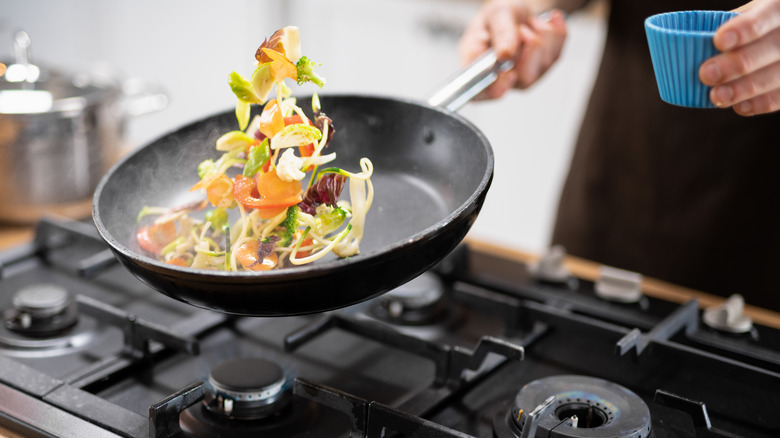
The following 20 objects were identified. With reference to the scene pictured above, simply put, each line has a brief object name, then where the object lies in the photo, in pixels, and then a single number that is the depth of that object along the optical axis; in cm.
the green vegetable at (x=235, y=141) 77
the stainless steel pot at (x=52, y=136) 112
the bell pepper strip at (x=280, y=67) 71
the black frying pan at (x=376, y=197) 62
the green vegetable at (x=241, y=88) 72
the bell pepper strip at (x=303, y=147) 74
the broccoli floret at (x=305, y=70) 72
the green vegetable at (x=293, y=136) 70
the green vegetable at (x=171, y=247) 77
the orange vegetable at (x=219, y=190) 73
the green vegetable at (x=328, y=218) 73
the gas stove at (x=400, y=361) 75
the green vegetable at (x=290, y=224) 72
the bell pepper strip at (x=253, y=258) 70
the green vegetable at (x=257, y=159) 72
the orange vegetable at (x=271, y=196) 71
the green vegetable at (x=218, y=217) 76
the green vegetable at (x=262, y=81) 72
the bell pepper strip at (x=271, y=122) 72
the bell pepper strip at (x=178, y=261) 73
